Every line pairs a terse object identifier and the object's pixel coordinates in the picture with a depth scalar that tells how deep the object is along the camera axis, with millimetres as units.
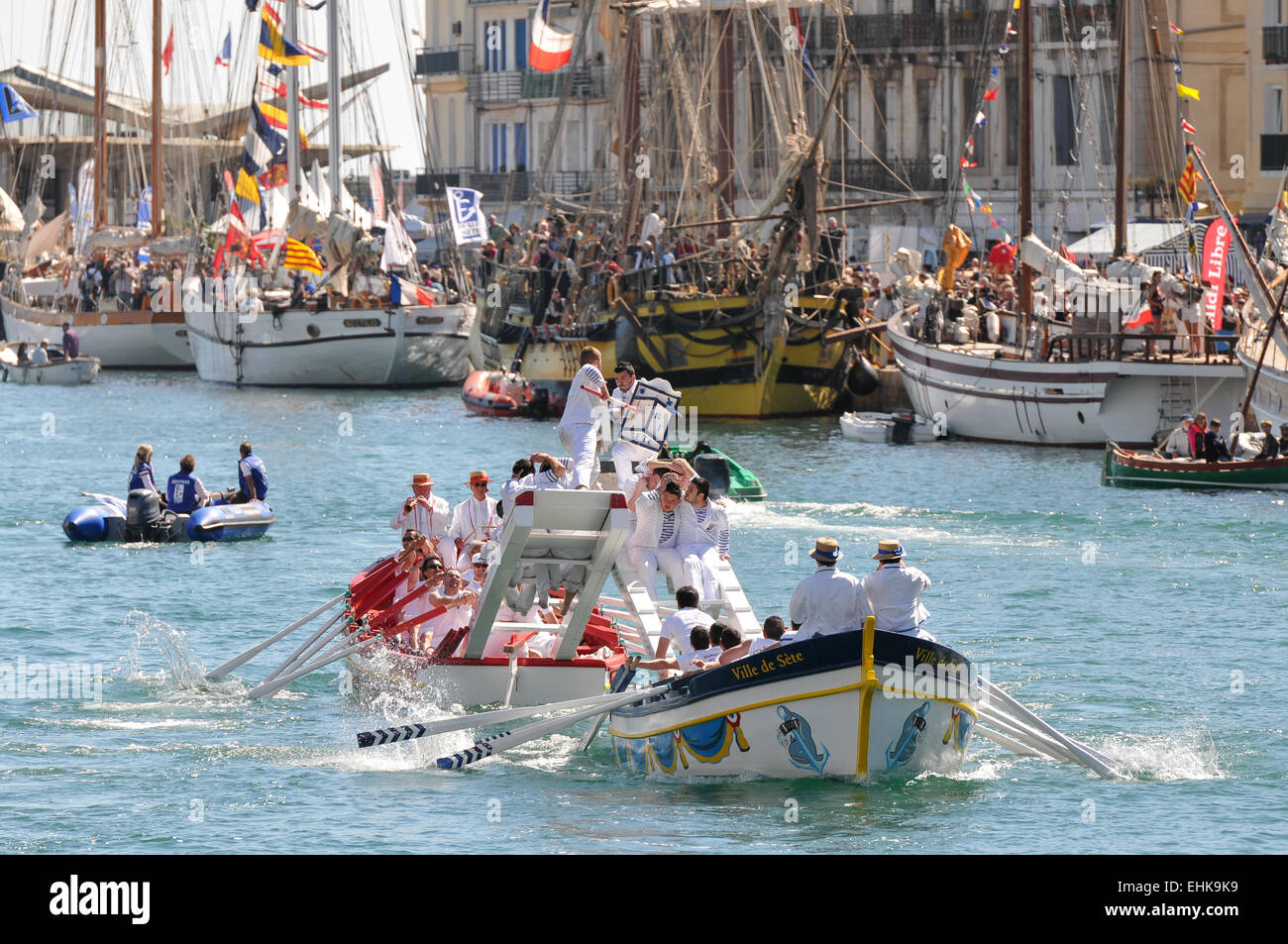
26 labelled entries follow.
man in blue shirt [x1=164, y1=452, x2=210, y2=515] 34938
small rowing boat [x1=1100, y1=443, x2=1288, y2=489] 38250
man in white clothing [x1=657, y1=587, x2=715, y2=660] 19578
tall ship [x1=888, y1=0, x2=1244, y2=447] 46125
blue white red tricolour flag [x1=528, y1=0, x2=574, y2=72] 56656
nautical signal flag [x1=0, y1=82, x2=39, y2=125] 71312
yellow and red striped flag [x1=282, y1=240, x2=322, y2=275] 63125
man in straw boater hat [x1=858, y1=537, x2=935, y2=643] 17172
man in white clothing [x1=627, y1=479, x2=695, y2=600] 21266
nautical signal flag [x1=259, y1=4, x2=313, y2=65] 62031
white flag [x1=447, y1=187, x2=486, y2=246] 59938
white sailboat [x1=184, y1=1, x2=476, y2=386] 65375
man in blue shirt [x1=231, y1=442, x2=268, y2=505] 34875
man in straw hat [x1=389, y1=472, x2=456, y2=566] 24125
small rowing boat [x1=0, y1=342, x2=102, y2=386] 70125
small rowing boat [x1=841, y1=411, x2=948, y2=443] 50562
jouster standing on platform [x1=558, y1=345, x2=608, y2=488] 22406
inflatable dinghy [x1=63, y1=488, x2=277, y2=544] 34531
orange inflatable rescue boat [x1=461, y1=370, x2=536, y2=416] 57156
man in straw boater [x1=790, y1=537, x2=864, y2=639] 17250
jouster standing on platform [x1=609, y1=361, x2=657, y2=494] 22625
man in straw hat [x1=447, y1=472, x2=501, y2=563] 23047
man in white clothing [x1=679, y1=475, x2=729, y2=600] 21219
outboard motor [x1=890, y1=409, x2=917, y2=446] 50562
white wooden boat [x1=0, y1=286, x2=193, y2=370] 76125
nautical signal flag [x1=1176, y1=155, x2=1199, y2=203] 43844
